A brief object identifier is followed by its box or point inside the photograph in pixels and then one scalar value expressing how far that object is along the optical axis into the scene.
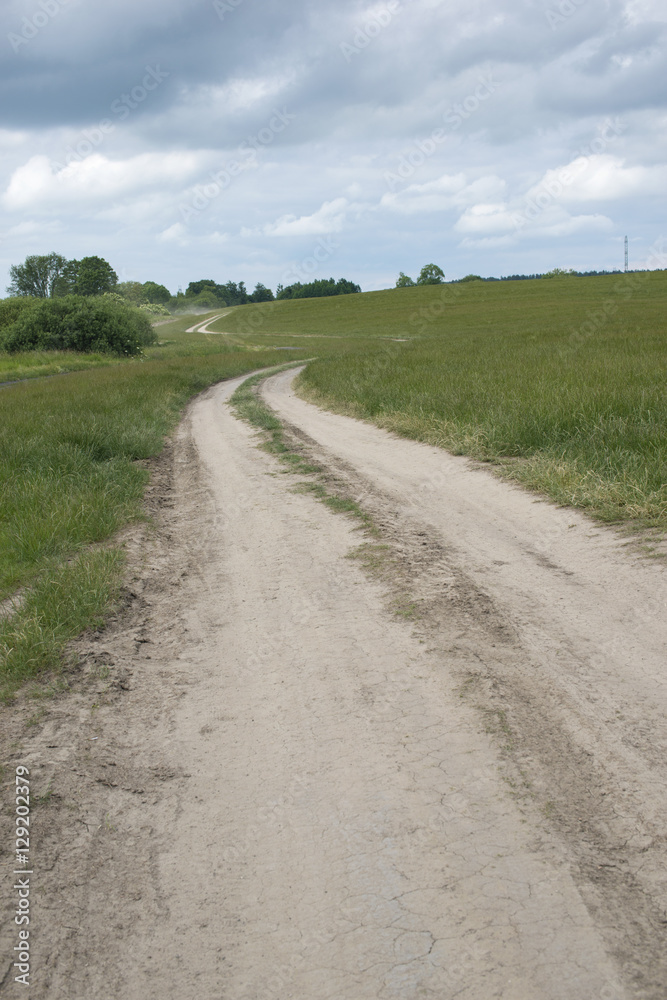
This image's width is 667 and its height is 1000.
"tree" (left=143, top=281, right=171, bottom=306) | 145.30
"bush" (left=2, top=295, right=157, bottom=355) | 40.94
